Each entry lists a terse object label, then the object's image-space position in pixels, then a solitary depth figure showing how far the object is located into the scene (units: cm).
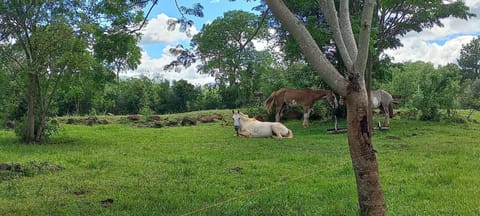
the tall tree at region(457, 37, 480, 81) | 8156
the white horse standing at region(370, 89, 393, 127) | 1911
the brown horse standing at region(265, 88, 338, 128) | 2010
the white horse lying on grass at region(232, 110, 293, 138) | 1617
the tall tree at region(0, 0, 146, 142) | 1380
